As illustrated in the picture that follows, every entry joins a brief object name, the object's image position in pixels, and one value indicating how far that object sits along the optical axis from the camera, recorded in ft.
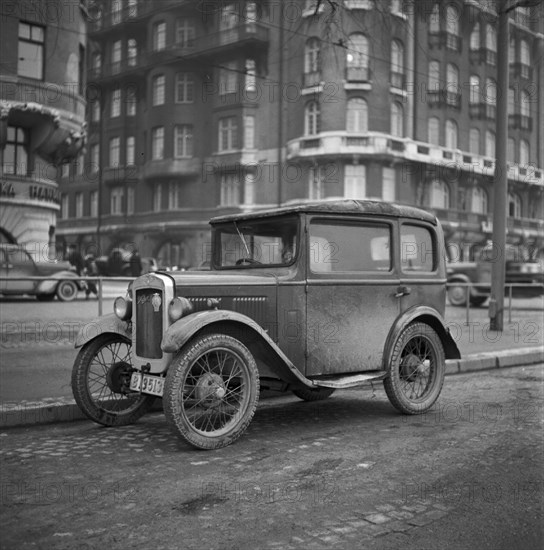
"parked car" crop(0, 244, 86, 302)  38.47
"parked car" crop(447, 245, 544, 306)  68.39
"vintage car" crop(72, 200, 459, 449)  16.81
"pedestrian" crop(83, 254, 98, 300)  96.88
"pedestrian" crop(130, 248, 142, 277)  95.79
